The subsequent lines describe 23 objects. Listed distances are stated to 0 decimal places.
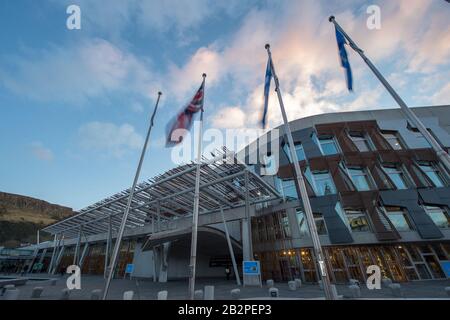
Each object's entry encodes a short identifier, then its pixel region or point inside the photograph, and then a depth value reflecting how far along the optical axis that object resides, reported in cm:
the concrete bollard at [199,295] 1150
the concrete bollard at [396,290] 1217
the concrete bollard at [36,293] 1470
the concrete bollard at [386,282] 1684
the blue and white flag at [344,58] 1110
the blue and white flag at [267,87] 1208
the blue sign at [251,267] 1681
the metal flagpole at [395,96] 789
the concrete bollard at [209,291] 1095
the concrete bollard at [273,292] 1160
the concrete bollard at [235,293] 1191
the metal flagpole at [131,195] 1027
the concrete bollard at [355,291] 1130
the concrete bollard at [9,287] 1575
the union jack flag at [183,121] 1247
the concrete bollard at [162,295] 1065
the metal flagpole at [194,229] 889
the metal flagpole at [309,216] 699
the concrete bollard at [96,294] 1305
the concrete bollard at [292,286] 1550
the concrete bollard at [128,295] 1105
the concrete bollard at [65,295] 1294
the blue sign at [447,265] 1211
